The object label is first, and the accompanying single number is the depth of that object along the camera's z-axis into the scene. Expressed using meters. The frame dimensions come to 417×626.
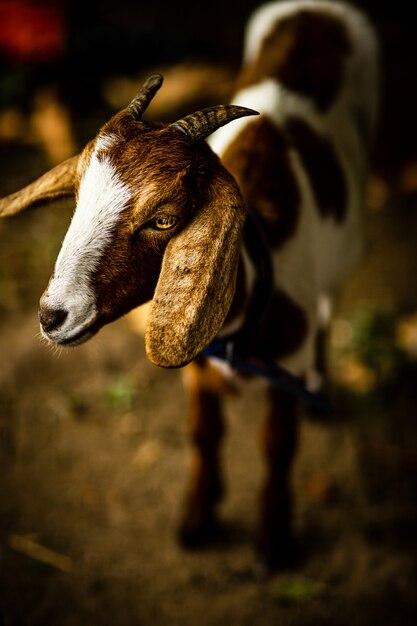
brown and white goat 1.41
